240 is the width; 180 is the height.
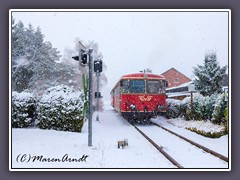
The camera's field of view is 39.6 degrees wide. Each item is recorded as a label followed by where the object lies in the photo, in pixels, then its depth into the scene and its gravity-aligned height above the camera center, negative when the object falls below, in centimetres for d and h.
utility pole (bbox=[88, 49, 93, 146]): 945 -26
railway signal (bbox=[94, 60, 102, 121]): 996 +88
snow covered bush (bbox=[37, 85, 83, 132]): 1159 -59
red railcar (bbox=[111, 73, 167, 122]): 1517 +1
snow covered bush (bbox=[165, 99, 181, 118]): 1814 -75
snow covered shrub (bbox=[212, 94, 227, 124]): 1239 -56
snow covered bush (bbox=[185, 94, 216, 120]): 1453 -58
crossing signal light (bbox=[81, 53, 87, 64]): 941 +105
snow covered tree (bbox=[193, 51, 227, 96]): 1322 +76
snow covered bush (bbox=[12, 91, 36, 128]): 1140 -51
